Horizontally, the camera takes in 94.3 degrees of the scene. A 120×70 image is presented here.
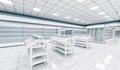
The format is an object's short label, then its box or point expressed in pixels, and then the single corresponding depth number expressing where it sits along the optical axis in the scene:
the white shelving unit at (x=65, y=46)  3.28
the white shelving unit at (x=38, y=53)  2.07
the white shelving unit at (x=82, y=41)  4.77
